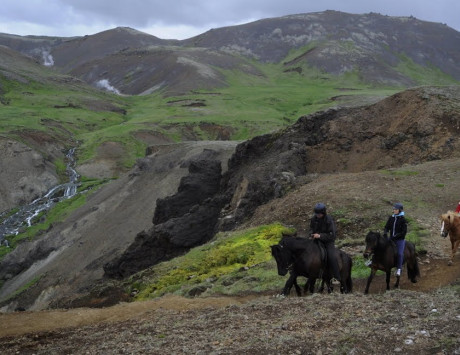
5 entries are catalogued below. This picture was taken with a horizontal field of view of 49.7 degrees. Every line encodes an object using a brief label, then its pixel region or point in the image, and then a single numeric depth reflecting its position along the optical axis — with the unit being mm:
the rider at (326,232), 16359
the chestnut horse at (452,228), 19375
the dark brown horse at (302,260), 16203
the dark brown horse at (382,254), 16656
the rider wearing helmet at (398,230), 17312
